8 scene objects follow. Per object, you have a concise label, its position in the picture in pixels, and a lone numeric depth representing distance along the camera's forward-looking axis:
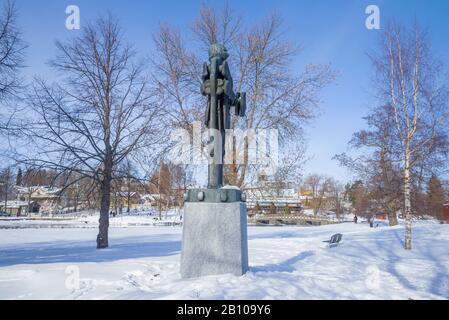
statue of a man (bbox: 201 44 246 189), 5.92
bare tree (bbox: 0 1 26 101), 8.63
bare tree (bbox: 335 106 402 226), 15.66
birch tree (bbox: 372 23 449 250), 12.85
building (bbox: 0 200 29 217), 68.21
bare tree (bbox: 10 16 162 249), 11.64
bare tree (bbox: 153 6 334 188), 14.66
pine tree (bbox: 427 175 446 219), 27.00
